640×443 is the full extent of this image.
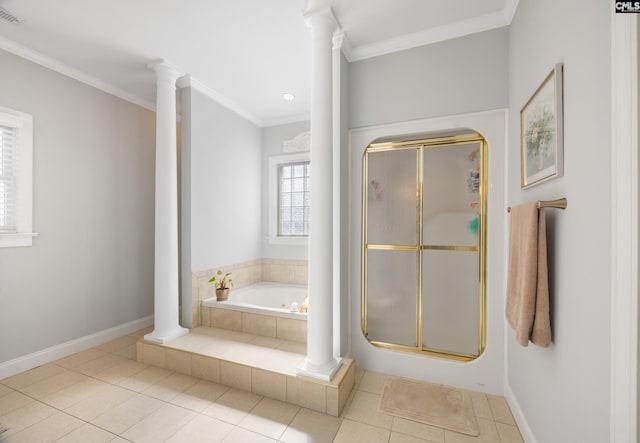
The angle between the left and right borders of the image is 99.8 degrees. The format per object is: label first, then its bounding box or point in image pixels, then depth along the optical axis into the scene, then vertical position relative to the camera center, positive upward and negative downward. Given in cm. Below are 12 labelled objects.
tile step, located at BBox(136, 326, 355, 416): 183 -113
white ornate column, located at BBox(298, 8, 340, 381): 188 +4
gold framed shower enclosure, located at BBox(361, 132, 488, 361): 209 -22
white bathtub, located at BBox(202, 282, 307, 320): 323 -93
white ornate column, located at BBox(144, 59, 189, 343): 253 +14
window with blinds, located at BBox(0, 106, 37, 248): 219 +35
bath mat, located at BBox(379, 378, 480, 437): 169 -127
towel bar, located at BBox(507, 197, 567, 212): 112 +7
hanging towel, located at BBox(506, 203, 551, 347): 121 -29
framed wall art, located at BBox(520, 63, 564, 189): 116 +43
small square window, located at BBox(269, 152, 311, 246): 379 +31
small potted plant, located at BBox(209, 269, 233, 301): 289 -73
